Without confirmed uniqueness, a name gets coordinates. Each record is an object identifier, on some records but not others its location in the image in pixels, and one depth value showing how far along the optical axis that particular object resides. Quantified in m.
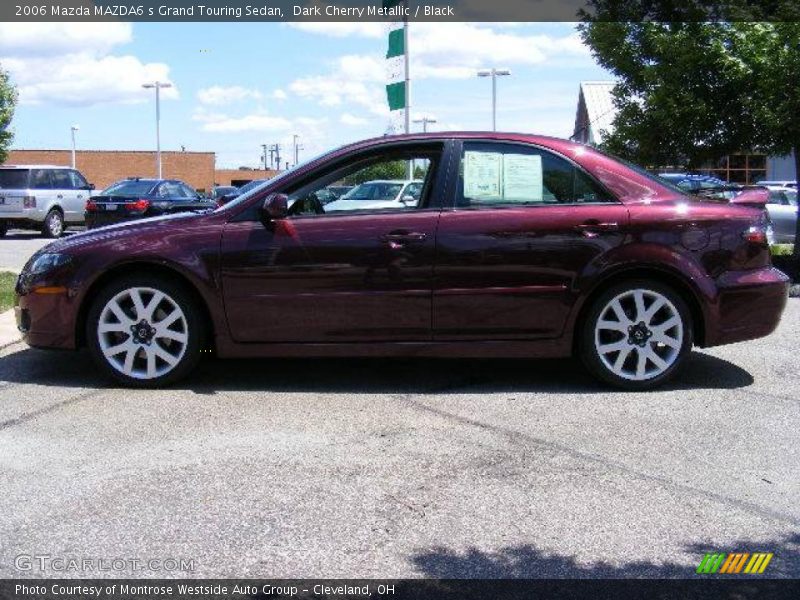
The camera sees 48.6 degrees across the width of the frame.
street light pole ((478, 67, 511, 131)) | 33.81
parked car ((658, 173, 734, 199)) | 15.73
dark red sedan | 5.49
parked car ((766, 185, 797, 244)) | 16.80
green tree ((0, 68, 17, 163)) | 26.69
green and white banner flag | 17.88
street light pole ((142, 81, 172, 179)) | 48.41
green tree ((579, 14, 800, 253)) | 10.04
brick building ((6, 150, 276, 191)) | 72.62
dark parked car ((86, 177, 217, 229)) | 18.50
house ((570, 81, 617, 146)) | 40.50
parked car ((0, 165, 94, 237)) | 21.17
